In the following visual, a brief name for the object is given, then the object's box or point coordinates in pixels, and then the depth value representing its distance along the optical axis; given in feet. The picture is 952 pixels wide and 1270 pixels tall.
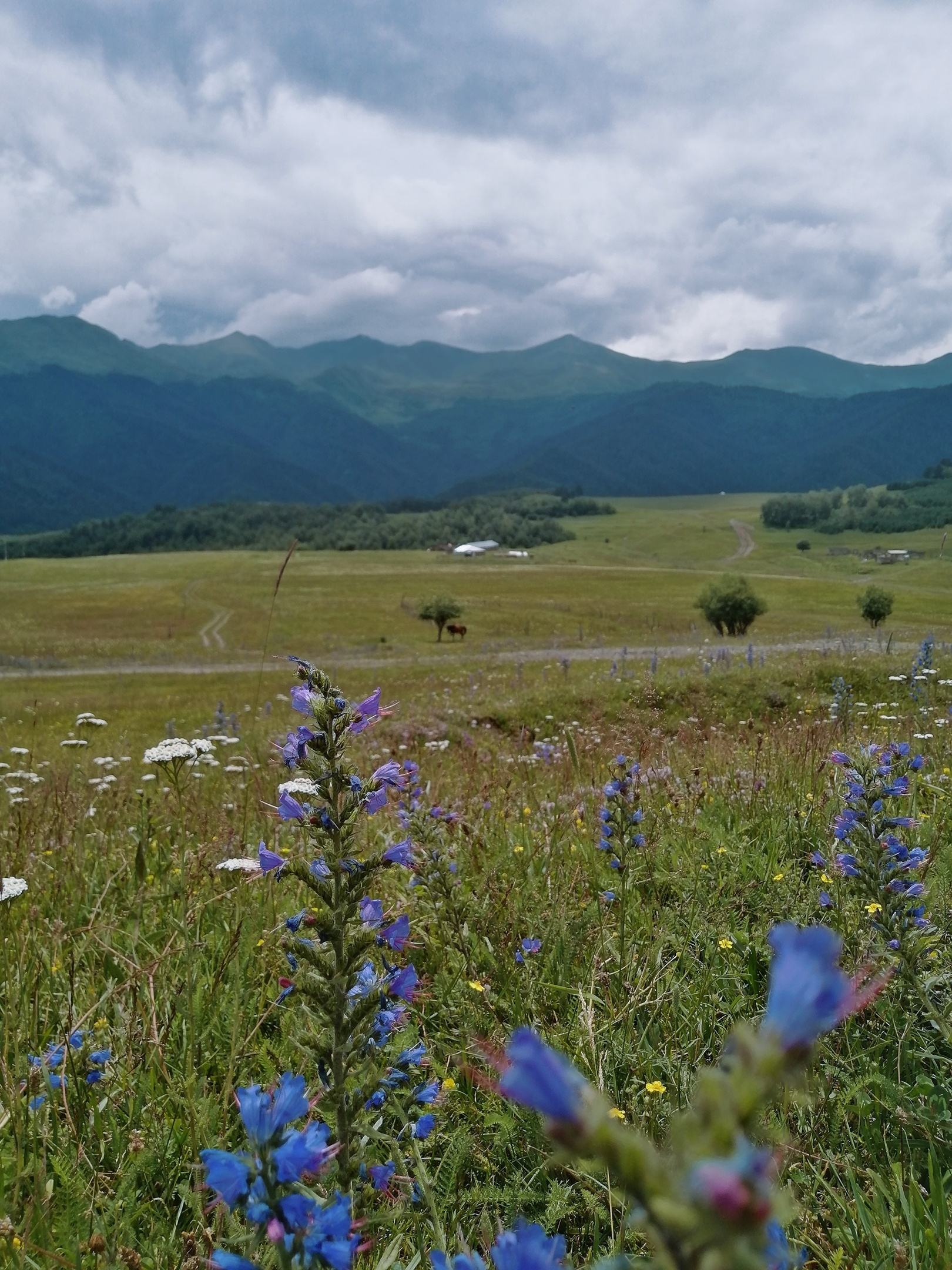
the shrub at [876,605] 175.73
